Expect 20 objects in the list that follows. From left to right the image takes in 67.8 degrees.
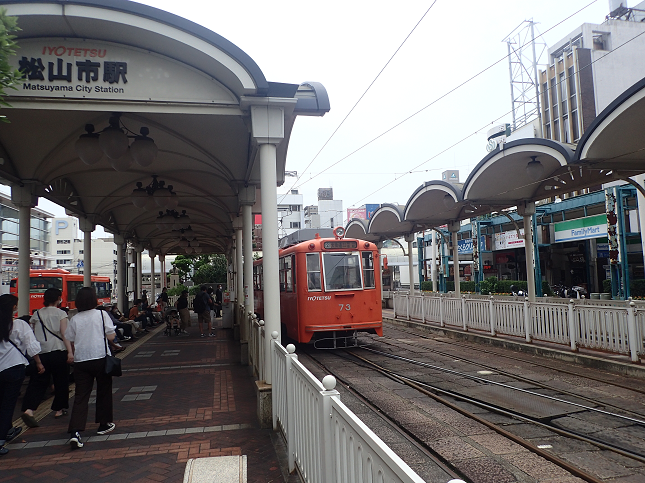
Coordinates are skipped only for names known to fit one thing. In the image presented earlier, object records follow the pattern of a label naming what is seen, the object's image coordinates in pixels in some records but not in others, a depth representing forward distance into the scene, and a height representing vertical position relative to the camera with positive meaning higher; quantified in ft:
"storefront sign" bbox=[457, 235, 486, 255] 135.03 +7.16
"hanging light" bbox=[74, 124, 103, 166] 20.93 +6.06
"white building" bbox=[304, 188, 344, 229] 253.24 +36.86
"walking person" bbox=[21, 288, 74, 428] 20.17 -2.63
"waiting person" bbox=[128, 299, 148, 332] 51.37 -3.76
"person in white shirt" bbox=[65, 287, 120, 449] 17.01 -2.68
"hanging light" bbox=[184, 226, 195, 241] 58.53 +6.20
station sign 18.10 +8.11
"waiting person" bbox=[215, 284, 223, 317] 79.70 -3.77
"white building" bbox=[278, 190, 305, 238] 246.88 +33.74
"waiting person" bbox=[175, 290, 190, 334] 52.24 -3.13
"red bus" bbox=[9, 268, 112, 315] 88.53 +0.40
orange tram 37.78 -0.98
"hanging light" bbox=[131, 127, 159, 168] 22.07 +6.16
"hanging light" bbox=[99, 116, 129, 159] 20.77 +6.23
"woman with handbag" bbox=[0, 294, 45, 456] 16.30 -2.42
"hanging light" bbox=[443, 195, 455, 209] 49.24 +7.45
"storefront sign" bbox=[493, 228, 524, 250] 105.93 +6.75
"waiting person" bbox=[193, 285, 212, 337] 50.31 -2.88
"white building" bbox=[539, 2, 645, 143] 116.26 +48.95
